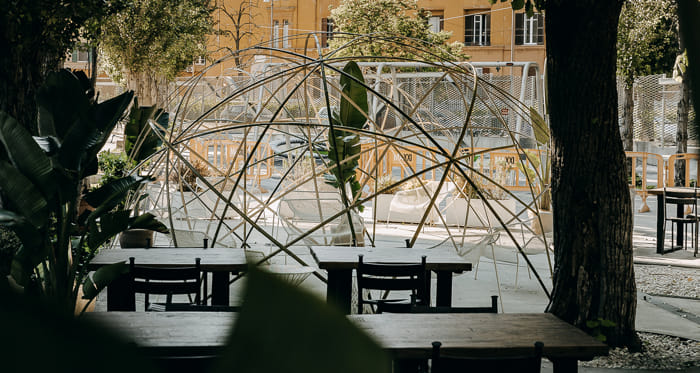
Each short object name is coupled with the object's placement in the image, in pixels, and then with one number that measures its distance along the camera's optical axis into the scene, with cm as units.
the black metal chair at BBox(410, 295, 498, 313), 400
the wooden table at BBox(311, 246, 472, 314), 514
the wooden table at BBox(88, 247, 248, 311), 483
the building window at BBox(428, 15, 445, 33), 3162
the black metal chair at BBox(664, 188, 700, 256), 858
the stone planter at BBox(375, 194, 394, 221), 1082
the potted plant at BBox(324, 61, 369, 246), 739
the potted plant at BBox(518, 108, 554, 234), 813
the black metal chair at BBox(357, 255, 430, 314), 487
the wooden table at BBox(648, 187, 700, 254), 870
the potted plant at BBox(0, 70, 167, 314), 415
